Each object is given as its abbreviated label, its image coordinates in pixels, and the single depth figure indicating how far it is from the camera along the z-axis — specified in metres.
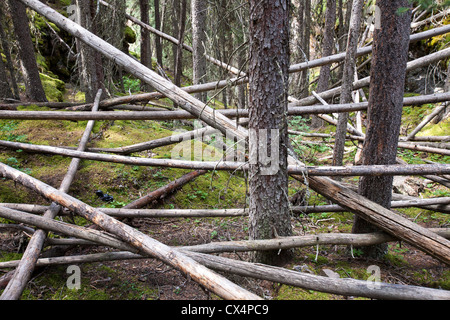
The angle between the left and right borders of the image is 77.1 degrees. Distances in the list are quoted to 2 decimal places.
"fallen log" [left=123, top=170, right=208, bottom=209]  4.75
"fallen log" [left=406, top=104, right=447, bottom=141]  6.97
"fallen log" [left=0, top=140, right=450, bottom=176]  3.23
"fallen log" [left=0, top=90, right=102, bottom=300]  2.71
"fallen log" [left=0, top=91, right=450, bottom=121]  4.11
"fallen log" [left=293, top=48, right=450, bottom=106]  4.60
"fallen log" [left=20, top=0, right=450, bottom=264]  3.20
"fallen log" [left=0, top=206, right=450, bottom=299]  2.75
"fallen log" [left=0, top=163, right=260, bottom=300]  2.32
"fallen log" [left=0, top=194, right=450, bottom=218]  4.20
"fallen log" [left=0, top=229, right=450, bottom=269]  3.39
